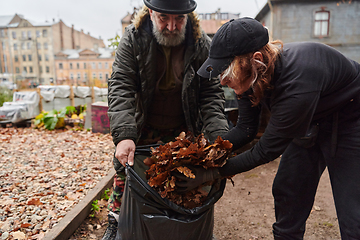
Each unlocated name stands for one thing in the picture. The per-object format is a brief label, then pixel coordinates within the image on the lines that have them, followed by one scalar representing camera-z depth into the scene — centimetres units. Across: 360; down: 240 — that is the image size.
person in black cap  125
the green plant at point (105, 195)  320
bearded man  192
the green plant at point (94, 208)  280
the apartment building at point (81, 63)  4709
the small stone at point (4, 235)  218
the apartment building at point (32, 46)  4894
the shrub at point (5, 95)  1062
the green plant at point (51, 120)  732
